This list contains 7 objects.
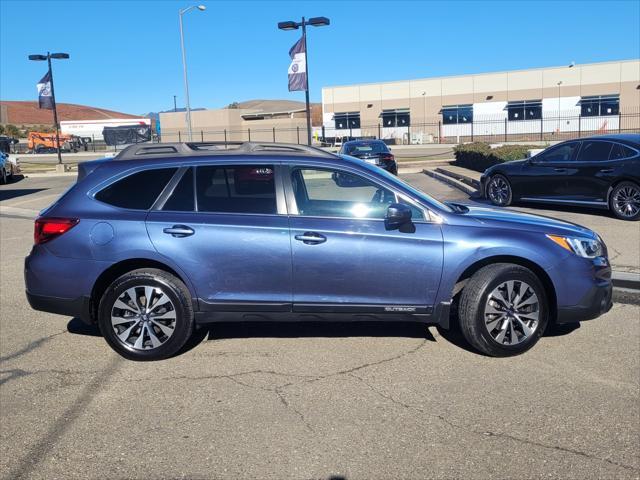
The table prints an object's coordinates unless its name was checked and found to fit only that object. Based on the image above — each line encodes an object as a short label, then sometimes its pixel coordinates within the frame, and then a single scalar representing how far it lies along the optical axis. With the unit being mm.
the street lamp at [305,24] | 25155
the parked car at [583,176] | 10758
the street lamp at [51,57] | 32031
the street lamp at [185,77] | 36875
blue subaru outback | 4863
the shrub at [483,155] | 17641
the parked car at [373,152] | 19766
